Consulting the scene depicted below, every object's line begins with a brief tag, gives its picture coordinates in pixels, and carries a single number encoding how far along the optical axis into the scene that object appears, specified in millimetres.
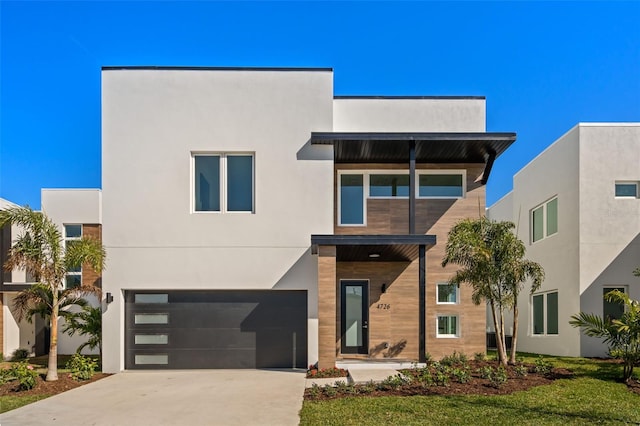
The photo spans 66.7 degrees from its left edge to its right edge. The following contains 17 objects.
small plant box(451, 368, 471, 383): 9828
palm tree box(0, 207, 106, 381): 11023
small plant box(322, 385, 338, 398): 9197
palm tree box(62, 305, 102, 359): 13430
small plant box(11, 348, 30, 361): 16000
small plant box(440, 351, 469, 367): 12185
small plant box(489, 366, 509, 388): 9565
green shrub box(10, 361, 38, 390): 10273
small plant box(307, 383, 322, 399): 9298
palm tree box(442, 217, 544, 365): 11133
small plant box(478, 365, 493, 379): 10018
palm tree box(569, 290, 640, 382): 9759
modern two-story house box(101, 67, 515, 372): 12984
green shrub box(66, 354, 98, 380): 11555
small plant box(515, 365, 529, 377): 10395
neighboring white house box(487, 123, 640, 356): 13891
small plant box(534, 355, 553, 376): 10787
